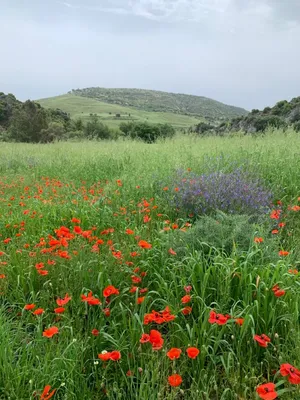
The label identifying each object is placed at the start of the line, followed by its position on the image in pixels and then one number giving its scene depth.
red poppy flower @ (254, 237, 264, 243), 2.37
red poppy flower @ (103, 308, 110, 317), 1.92
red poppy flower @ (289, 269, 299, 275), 2.22
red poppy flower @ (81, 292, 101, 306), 1.74
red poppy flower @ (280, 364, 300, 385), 1.27
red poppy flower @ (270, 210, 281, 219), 3.03
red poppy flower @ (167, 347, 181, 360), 1.42
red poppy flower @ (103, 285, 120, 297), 1.84
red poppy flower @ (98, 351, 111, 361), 1.41
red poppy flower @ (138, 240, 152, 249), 2.20
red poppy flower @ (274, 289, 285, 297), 1.81
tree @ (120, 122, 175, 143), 28.62
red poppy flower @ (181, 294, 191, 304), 1.83
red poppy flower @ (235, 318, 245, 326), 1.72
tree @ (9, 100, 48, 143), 31.08
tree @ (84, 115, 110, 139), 31.70
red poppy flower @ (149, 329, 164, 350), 1.46
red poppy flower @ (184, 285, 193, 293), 1.99
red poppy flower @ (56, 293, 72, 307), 1.78
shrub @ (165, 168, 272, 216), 3.68
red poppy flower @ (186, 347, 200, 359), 1.42
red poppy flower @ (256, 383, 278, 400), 1.17
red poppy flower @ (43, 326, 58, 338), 1.56
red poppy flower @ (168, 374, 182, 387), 1.29
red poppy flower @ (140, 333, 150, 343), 1.51
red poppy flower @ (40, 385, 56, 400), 1.31
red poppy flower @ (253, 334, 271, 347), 1.55
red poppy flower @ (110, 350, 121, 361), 1.43
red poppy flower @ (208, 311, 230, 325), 1.58
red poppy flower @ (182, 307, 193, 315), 1.88
